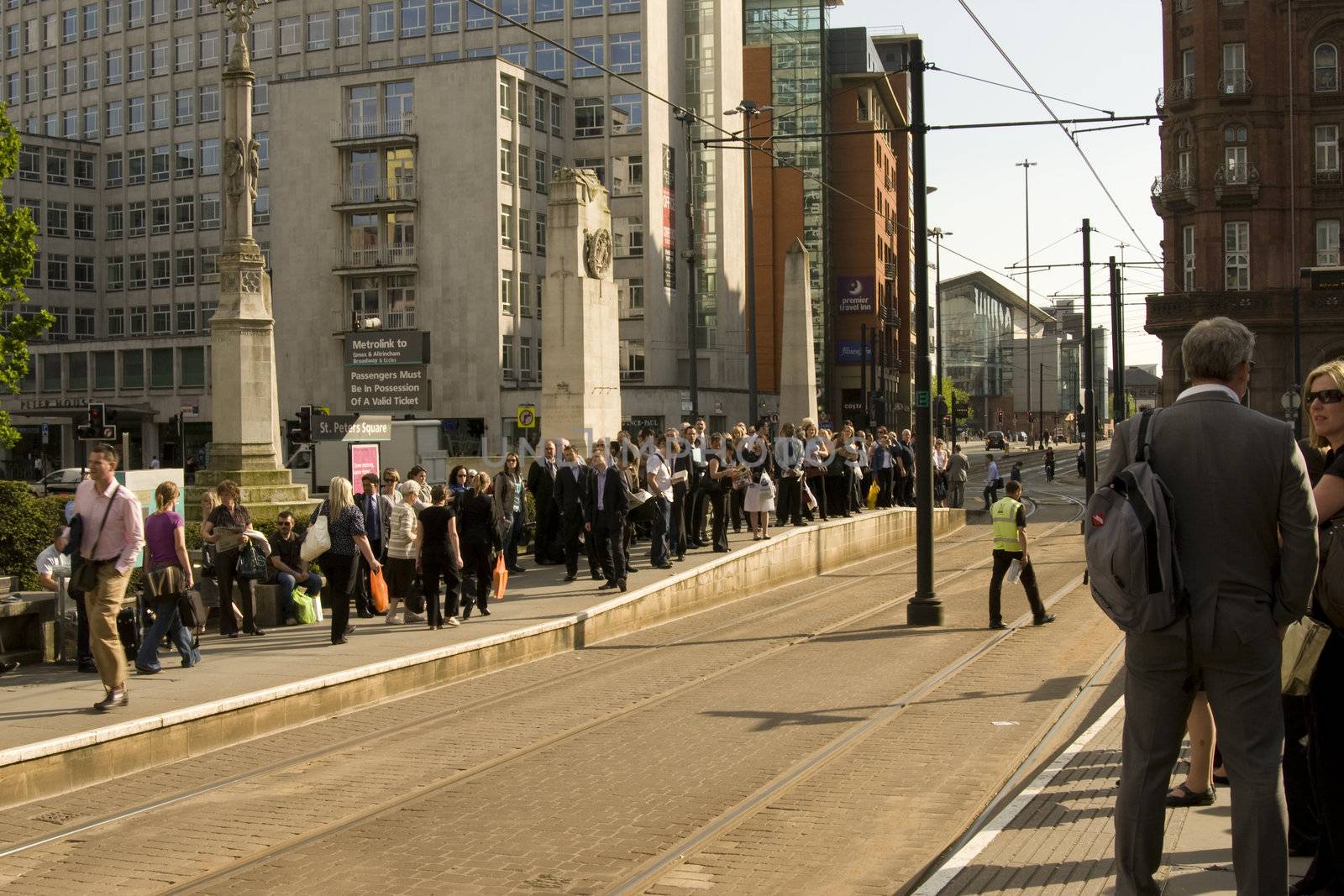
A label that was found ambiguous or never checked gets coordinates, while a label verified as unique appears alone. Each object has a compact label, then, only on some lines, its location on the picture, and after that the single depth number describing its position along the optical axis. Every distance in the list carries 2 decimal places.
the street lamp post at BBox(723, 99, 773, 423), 36.47
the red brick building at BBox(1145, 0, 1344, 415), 61.84
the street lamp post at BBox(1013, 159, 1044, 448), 90.59
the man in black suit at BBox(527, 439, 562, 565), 22.23
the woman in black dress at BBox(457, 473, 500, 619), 16.92
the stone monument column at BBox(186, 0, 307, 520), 23.62
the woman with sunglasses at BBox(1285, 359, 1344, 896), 5.52
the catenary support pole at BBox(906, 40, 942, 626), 17.62
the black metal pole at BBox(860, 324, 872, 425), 57.81
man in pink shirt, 11.02
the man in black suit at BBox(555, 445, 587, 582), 20.59
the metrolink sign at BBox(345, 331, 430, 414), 31.72
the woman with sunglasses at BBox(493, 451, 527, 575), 21.34
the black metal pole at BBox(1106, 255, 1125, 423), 36.46
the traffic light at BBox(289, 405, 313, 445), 30.17
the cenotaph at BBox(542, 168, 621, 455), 24.19
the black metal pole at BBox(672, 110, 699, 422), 38.69
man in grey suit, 4.84
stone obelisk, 34.44
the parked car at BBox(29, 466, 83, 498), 53.44
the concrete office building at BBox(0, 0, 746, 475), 68.38
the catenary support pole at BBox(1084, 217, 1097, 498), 34.56
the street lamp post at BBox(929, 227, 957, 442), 59.14
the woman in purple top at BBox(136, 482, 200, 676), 12.84
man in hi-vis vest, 17.77
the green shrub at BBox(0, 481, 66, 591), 18.77
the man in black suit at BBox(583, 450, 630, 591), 18.72
